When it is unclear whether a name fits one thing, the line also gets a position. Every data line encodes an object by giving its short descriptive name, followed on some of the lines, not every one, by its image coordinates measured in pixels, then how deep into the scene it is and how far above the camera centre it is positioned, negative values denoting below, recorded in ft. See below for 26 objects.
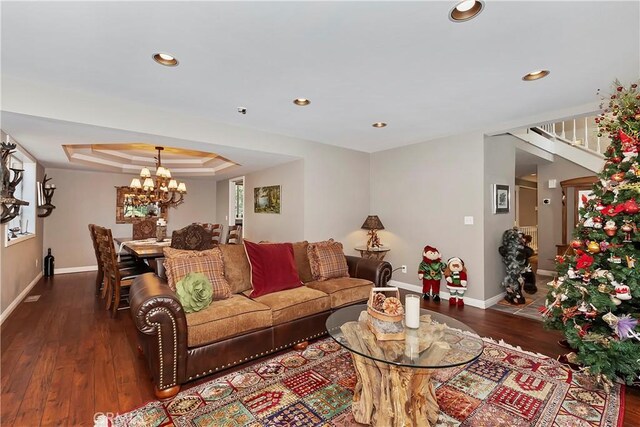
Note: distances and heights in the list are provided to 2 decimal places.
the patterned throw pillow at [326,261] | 11.37 -1.82
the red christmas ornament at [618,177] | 7.23 +0.97
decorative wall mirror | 21.97 +0.33
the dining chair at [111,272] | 11.88 -2.53
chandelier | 14.76 +1.37
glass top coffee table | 5.28 -2.83
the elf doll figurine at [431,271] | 14.07 -2.70
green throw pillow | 7.61 -2.04
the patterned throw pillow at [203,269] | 8.36 -1.60
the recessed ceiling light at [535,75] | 8.11 +3.98
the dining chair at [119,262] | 13.84 -2.32
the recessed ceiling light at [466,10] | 5.50 +3.98
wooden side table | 16.40 -2.08
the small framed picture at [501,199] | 13.73 +0.82
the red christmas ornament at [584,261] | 7.57 -1.19
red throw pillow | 9.63 -1.82
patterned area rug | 5.97 -4.15
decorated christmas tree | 6.82 -1.36
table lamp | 16.65 -0.66
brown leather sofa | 6.66 -2.86
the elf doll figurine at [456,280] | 13.46 -2.97
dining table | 12.12 -1.52
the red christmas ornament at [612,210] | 7.09 +0.14
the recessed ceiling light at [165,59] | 7.31 +3.99
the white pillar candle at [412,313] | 6.38 -2.13
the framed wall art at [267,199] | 17.56 +1.03
